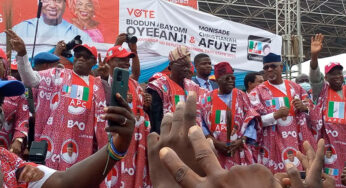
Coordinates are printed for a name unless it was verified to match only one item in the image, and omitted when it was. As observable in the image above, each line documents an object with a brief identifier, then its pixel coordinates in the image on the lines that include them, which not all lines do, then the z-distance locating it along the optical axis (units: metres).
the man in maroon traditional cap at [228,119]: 4.49
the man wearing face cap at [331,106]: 4.74
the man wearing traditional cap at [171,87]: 4.46
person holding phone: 1.60
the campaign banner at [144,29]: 6.71
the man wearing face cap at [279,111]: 4.66
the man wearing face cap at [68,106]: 3.80
